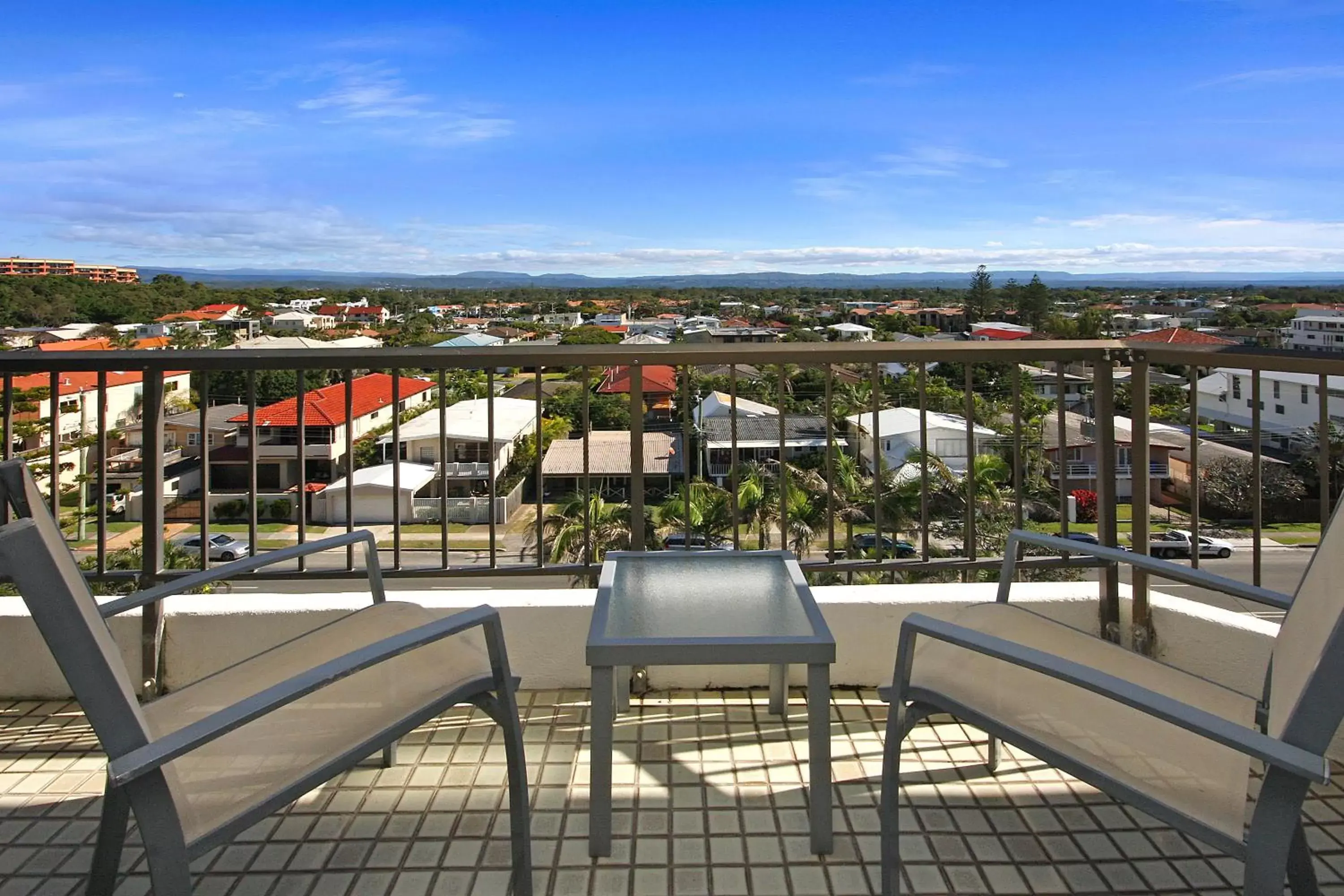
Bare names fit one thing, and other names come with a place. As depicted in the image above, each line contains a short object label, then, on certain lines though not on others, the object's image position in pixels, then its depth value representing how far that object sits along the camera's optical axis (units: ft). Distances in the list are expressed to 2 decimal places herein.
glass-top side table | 5.16
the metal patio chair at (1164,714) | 3.45
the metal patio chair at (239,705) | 3.40
